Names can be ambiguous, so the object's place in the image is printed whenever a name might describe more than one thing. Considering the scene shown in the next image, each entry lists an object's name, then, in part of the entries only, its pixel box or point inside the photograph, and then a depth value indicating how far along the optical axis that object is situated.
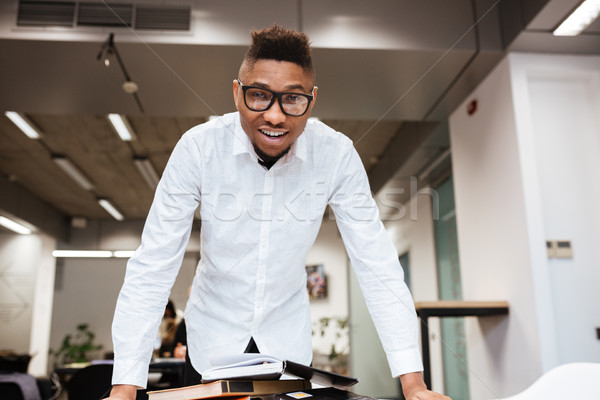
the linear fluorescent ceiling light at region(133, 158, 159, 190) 5.72
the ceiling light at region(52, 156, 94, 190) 5.68
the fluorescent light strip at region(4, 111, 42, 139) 4.45
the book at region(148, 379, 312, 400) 0.70
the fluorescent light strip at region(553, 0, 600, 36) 2.47
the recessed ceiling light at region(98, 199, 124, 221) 7.39
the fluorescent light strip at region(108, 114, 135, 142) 4.45
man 0.93
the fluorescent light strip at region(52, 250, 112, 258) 8.30
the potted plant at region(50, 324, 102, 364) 7.57
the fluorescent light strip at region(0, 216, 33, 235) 6.75
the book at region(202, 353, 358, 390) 0.73
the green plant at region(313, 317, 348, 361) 7.18
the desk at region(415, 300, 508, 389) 2.69
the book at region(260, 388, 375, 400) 0.70
